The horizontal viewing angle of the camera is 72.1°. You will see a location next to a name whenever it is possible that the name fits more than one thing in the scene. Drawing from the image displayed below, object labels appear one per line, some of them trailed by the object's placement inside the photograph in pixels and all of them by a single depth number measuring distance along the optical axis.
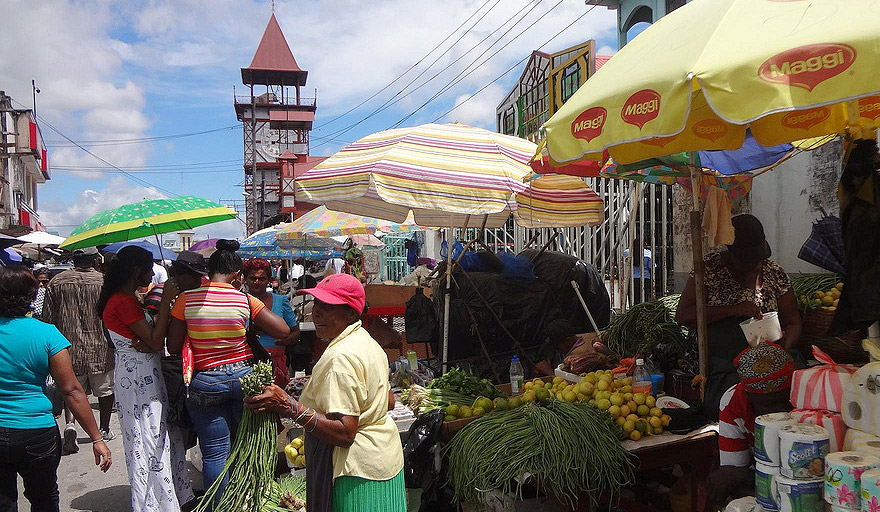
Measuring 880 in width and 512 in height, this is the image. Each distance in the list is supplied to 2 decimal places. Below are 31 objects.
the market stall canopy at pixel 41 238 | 14.52
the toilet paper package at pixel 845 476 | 2.04
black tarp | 6.46
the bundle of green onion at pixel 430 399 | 4.46
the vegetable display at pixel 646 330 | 4.94
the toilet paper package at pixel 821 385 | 2.41
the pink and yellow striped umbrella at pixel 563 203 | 6.35
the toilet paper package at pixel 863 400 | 2.20
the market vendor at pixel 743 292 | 4.09
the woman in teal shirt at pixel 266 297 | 5.66
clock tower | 57.91
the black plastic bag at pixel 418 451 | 4.04
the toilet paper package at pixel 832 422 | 2.32
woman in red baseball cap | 2.63
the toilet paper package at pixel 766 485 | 2.33
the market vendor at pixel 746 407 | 2.75
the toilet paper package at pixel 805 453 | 2.23
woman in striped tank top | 3.97
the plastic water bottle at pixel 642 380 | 4.20
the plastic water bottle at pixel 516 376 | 5.12
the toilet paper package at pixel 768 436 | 2.33
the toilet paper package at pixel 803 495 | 2.21
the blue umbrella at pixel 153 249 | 6.64
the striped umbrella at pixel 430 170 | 4.63
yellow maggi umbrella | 2.13
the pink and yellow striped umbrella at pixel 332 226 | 10.63
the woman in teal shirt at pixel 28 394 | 3.23
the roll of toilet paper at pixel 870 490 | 1.92
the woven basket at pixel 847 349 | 3.84
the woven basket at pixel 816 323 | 4.27
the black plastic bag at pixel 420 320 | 6.55
